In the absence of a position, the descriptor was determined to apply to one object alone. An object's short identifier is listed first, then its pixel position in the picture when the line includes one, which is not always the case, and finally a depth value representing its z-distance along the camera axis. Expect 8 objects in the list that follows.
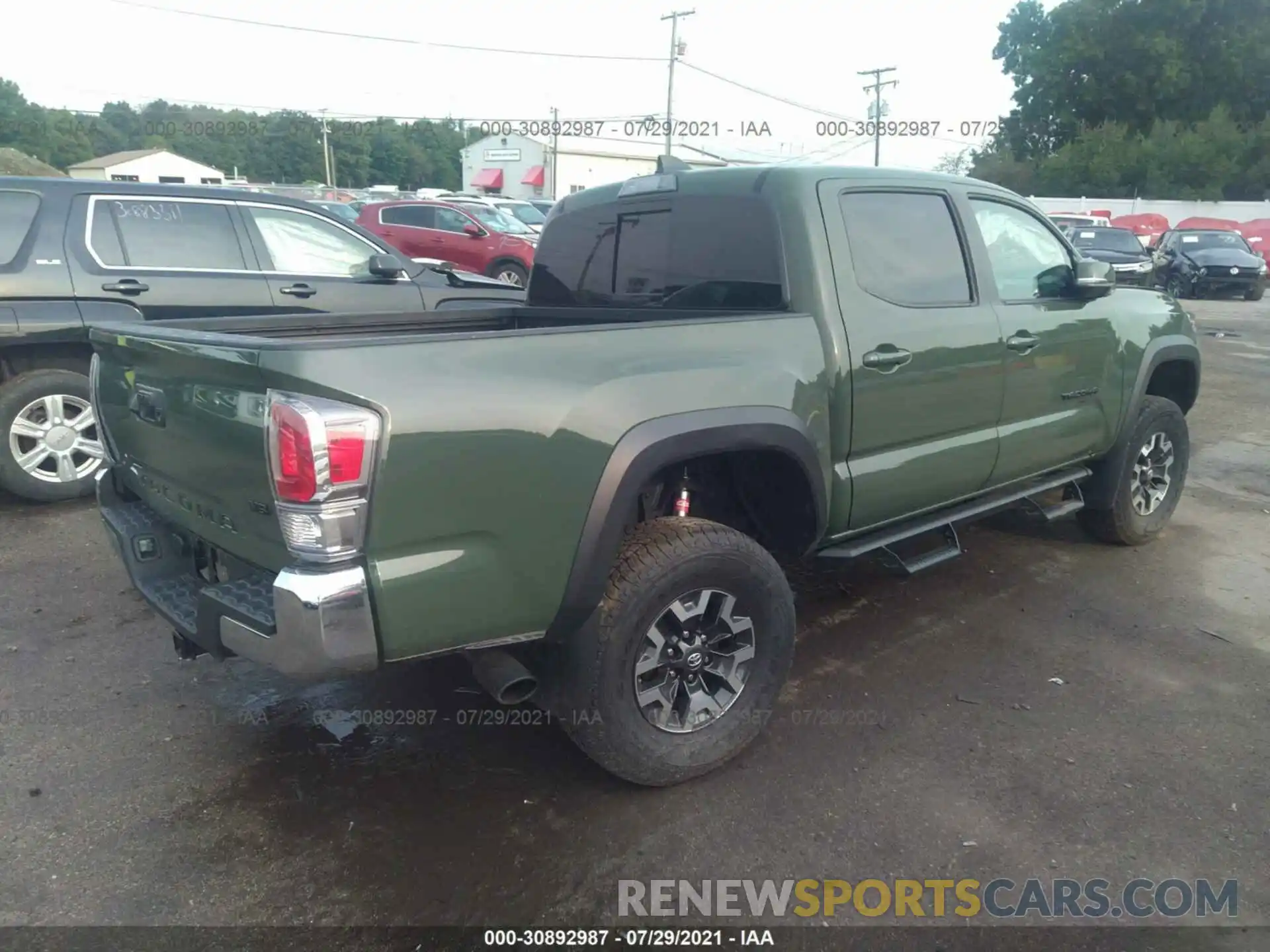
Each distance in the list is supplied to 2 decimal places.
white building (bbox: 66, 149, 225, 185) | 61.06
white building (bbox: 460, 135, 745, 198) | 60.69
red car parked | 15.77
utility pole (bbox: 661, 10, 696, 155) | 42.56
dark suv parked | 5.31
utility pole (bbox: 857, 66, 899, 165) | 46.47
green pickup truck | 2.23
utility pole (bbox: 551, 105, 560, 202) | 56.42
